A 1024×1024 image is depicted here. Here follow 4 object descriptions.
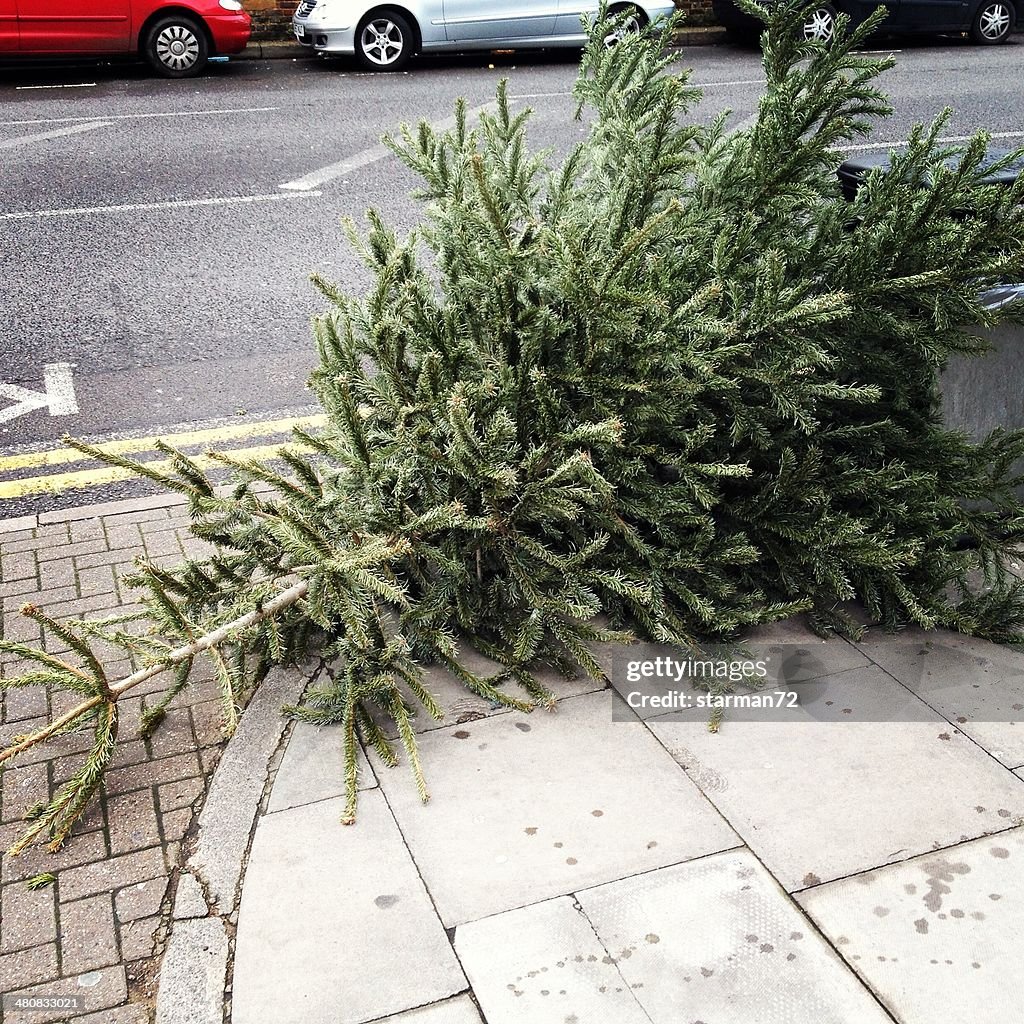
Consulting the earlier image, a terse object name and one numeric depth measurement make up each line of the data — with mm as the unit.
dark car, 16391
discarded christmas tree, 3609
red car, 13500
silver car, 14930
